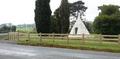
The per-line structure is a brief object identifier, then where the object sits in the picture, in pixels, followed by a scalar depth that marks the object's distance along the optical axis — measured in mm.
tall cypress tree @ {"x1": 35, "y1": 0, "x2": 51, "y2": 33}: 51500
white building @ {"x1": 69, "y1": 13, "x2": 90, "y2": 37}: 50969
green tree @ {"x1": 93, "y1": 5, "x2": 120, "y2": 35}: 47812
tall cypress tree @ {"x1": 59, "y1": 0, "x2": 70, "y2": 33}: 60312
